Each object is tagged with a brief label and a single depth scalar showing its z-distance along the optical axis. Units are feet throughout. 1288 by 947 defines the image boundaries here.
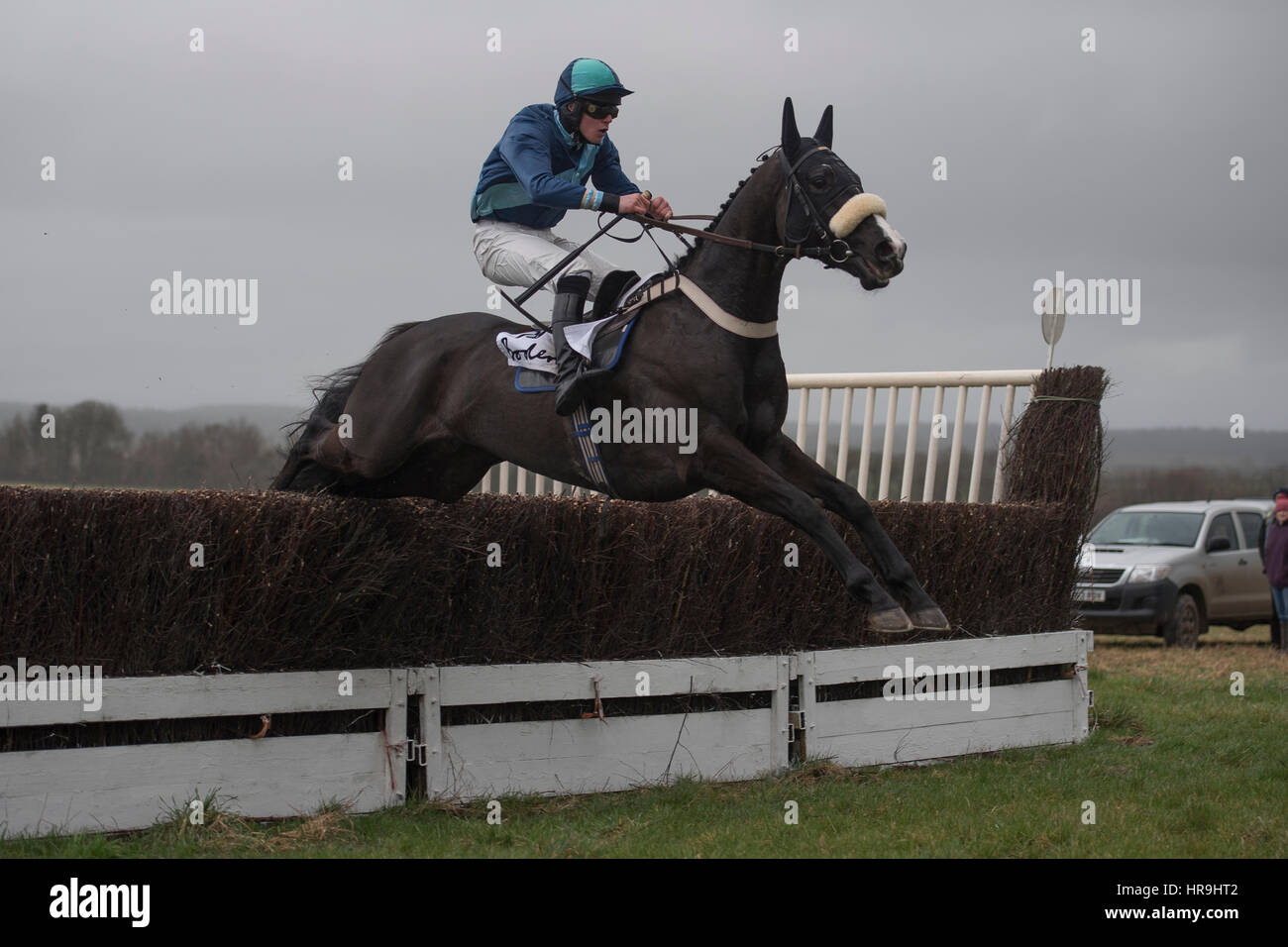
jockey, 19.98
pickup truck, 52.26
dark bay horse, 18.02
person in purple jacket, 48.96
